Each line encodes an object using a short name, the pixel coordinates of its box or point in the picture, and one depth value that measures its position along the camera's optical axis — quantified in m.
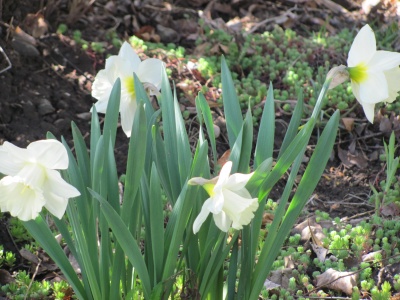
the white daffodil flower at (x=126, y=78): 3.26
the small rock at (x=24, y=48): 6.43
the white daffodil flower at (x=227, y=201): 2.53
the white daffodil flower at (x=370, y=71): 2.96
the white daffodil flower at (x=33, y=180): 2.61
